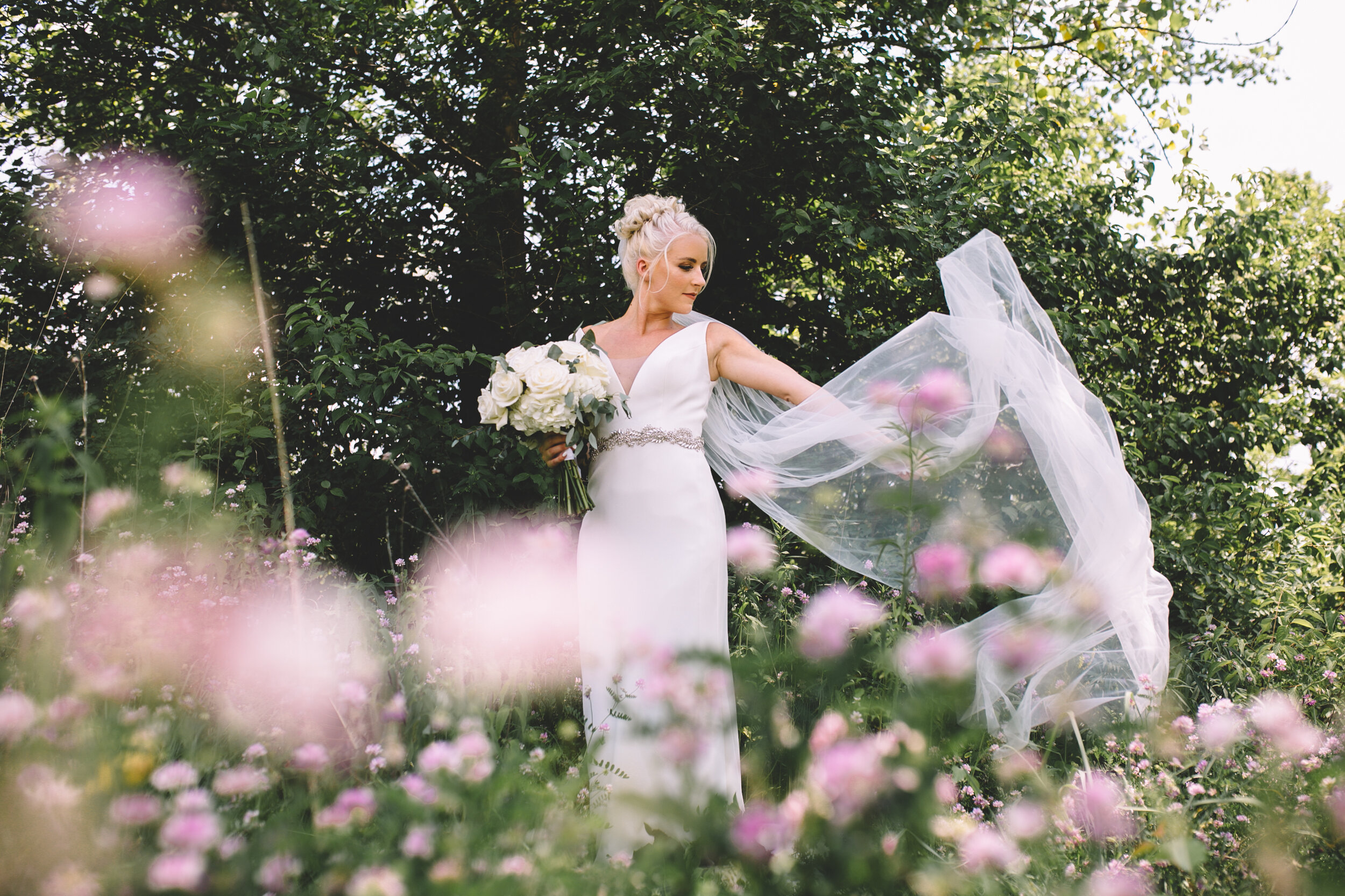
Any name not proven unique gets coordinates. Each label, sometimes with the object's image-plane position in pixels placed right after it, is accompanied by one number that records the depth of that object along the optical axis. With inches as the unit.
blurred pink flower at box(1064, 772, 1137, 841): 67.5
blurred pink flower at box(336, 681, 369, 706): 58.3
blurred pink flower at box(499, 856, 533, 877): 46.2
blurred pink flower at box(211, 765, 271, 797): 51.0
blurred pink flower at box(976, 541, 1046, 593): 55.4
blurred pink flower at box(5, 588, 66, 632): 51.0
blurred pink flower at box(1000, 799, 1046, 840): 52.1
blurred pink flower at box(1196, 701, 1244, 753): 75.5
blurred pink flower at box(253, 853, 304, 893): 43.2
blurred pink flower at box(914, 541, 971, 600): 61.1
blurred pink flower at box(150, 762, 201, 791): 47.9
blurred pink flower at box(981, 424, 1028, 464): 101.0
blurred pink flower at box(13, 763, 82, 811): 44.3
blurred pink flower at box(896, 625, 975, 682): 38.5
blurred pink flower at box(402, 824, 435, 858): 41.8
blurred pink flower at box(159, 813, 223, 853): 39.7
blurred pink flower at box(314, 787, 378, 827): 45.1
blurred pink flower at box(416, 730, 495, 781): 47.3
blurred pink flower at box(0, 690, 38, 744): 47.3
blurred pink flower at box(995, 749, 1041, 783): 71.9
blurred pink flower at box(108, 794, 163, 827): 44.0
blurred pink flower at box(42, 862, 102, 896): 39.4
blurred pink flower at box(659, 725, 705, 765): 44.8
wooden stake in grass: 145.3
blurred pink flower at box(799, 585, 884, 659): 45.1
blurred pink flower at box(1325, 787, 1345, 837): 53.7
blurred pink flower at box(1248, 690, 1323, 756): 75.4
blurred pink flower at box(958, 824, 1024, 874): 45.4
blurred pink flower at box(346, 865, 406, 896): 37.4
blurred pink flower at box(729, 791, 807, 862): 40.9
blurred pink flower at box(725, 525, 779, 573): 98.7
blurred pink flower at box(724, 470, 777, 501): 116.0
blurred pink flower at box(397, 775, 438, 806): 46.8
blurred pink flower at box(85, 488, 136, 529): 73.3
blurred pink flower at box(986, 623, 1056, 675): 52.4
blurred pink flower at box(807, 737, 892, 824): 39.0
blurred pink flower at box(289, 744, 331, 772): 52.7
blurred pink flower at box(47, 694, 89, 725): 50.0
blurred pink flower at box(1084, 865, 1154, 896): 48.1
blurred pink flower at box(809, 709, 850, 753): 44.4
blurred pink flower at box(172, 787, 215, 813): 43.3
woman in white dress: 99.9
